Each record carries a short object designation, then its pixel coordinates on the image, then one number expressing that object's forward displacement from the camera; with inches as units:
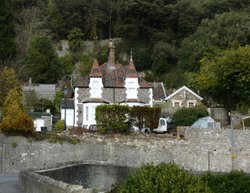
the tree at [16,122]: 1179.9
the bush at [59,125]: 1432.0
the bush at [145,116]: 1296.8
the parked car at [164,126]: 1384.0
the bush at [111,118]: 1274.6
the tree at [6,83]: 1637.6
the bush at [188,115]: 1403.8
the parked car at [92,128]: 1316.2
